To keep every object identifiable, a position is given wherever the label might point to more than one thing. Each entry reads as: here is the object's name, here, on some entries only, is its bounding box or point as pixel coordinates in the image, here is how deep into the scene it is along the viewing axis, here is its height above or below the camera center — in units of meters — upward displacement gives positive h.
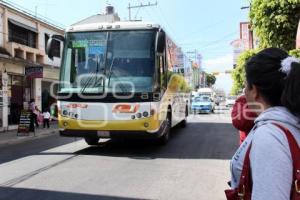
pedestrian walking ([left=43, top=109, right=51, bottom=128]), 23.72 -0.90
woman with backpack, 1.85 -0.16
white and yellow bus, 11.25 +0.50
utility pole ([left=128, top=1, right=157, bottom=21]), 48.43 +10.00
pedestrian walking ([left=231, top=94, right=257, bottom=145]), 4.85 -0.20
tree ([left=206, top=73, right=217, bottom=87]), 135.25 +6.19
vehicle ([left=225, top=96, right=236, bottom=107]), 54.61 -0.18
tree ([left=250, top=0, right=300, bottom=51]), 13.70 +2.40
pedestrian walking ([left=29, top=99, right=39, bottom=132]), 19.73 -0.60
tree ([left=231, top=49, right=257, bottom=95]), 28.96 +2.82
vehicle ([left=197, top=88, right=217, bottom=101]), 52.82 +0.91
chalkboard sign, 18.75 -0.99
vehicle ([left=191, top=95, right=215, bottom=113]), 38.34 -0.53
